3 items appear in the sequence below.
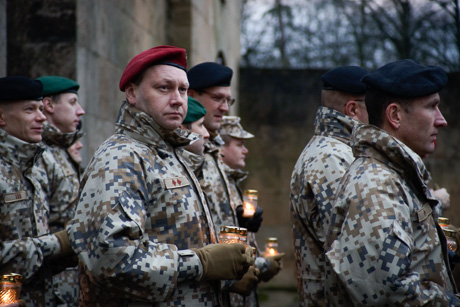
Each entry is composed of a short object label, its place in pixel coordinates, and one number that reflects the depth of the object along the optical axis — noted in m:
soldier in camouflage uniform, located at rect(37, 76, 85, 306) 5.34
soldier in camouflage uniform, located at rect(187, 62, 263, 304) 5.54
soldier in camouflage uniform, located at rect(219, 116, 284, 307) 5.47
